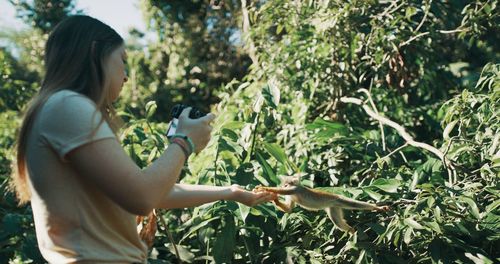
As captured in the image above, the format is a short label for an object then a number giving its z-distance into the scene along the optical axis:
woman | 1.36
